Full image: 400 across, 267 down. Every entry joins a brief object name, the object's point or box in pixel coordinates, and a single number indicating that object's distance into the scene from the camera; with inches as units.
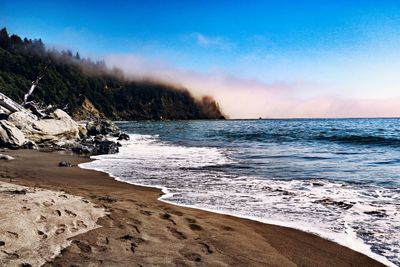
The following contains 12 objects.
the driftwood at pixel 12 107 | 939.5
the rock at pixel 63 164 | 530.9
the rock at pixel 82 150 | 749.3
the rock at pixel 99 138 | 1055.0
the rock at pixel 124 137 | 1294.3
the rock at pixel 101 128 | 1422.2
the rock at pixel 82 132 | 1194.2
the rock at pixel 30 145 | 760.3
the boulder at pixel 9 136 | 732.0
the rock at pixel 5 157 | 552.9
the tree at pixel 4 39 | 6328.7
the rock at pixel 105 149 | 772.6
